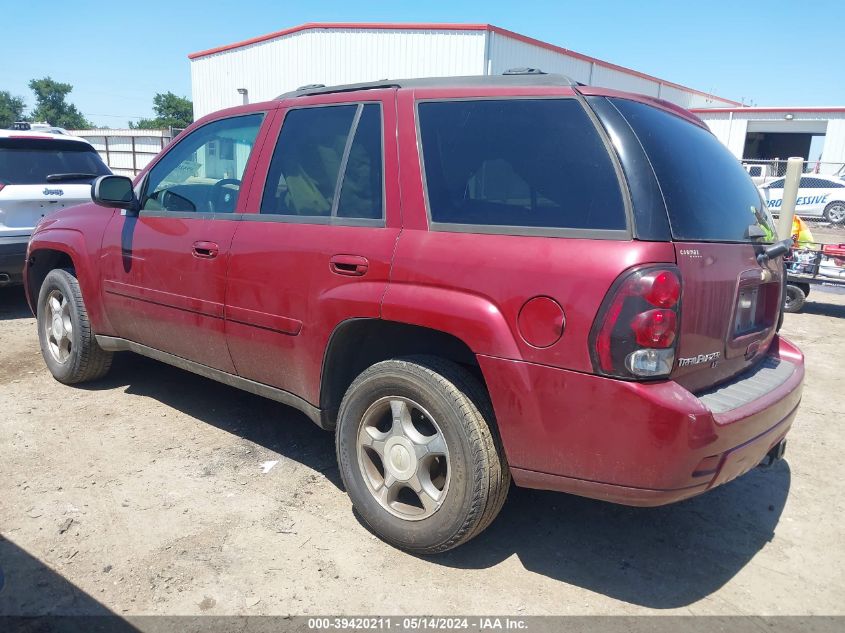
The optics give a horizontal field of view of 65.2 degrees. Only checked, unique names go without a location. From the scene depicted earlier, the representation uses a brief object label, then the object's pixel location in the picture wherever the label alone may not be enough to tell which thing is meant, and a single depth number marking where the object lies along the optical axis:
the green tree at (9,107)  87.74
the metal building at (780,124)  29.78
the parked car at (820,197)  19.69
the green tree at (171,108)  84.44
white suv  6.59
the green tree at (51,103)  88.69
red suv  2.31
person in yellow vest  9.00
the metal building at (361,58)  21.44
